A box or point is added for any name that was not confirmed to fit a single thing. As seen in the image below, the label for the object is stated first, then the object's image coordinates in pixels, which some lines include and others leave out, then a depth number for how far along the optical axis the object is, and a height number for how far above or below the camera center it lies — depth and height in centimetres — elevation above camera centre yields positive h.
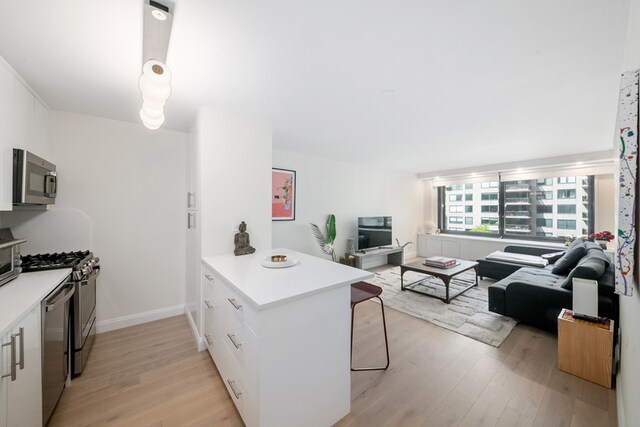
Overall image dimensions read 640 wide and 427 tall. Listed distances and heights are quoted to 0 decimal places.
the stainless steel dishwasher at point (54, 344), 142 -85
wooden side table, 182 -105
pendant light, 117 +72
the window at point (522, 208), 463 +16
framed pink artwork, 390 +30
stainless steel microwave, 169 +24
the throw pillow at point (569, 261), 298 -57
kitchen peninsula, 123 -73
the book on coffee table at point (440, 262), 368 -75
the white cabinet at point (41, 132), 203 +69
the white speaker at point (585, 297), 196 -67
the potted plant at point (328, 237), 440 -44
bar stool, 187 -65
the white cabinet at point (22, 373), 107 -79
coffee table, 335 -83
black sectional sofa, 221 -78
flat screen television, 503 -38
